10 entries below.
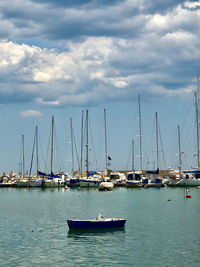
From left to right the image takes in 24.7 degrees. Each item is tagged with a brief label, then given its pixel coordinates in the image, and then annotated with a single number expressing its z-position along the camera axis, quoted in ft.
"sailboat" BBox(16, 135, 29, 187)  522.10
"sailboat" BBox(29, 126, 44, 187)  493.93
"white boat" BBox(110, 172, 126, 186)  499.51
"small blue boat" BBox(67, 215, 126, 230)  161.58
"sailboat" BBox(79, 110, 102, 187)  478.59
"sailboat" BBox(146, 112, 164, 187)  479.41
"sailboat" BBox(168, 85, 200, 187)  459.73
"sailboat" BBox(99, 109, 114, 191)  427.17
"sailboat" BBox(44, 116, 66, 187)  484.33
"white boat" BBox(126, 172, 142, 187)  471.62
